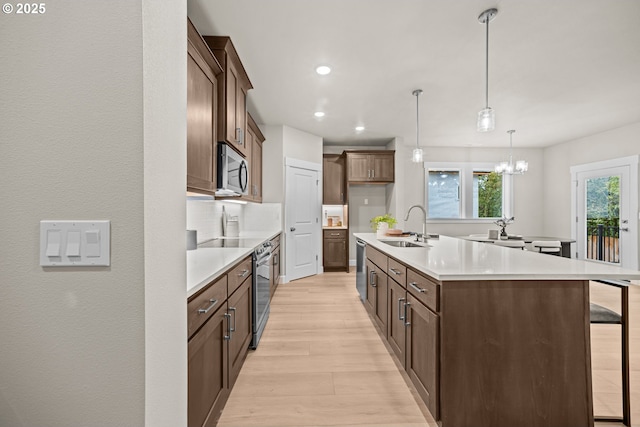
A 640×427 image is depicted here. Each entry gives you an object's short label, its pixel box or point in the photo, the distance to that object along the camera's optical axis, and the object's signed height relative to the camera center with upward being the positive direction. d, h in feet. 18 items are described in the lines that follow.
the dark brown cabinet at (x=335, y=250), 20.93 -2.29
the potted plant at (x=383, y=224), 13.24 -0.37
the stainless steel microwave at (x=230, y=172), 8.23 +1.19
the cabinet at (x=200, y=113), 6.51 +2.30
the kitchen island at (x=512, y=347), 5.17 -2.16
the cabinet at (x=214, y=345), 4.36 -2.20
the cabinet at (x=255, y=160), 13.98 +2.66
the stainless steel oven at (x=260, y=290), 8.79 -2.23
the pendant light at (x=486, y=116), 7.86 +2.57
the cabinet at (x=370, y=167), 20.89 +3.15
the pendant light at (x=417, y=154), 12.60 +2.43
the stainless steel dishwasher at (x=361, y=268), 12.58 -2.26
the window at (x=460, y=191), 23.13 +1.75
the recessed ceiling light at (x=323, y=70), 10.68 +4.95
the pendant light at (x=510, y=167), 17.97 +2.74
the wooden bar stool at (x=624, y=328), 5.47 -1.97
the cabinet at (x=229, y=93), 8.55 +3.52
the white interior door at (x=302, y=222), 17.92 -0.39
